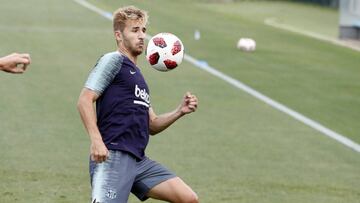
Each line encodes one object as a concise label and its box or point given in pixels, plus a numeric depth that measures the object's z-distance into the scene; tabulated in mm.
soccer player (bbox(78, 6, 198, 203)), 15945
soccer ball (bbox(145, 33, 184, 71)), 17641
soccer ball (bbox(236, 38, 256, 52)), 52937
